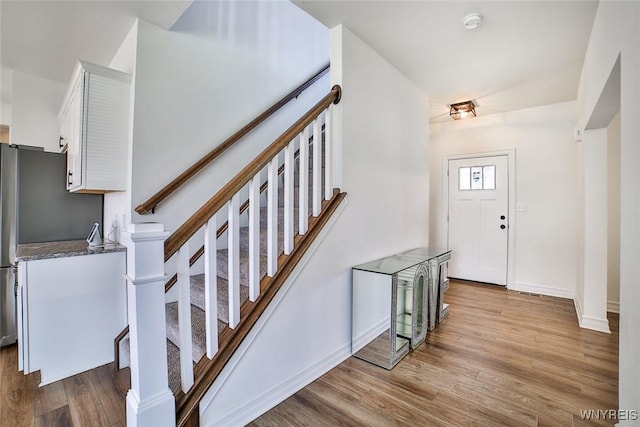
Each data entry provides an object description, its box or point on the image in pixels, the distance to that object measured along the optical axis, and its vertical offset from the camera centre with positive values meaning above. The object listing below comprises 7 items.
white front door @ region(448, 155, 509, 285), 4.21 -0.06
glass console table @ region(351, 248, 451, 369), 2.28 -0.80
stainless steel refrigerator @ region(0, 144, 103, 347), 2.47 +0.04
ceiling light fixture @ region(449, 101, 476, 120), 3.82 +1.37
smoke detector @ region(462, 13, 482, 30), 2.08 +1.39
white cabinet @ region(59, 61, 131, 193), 2.11 +0.62
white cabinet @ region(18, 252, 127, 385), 1.96 -0.70
